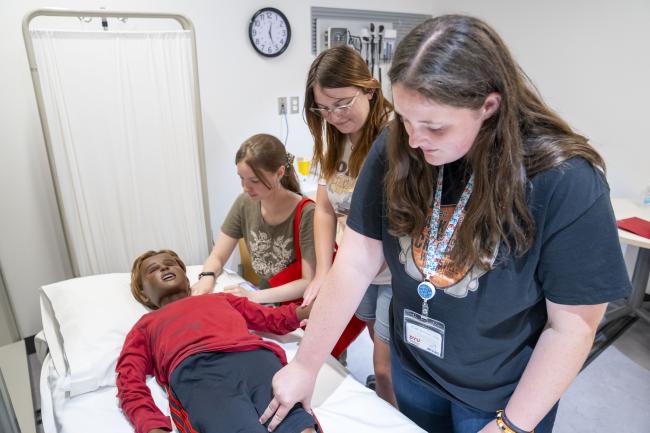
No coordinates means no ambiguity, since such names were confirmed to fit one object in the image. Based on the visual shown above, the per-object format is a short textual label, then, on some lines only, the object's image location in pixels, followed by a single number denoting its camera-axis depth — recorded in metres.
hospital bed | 1.33
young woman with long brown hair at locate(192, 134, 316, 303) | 1.79
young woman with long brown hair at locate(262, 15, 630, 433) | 0.69
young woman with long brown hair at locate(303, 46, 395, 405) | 1.37
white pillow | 1.54
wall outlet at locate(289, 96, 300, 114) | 3.17
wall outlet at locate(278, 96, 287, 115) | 3.12
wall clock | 2.85
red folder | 2.16
